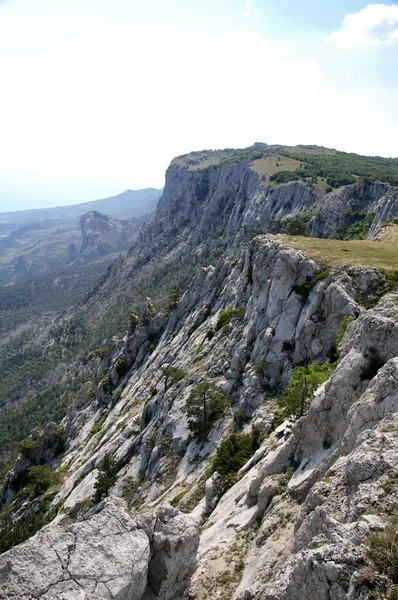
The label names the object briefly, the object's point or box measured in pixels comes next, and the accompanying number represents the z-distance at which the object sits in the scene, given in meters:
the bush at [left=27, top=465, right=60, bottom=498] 71.00
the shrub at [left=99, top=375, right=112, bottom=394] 88.50
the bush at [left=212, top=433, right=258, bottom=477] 31.80
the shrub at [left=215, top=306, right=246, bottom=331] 55.12
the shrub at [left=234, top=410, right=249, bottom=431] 39.84
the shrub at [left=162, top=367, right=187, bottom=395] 55.81
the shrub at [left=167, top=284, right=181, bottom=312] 90.22
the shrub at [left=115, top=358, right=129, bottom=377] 89.25
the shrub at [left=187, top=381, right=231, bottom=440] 43.47
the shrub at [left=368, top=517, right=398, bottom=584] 10.05
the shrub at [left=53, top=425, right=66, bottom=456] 85.58
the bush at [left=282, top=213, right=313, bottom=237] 68.75
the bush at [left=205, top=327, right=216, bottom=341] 60.56
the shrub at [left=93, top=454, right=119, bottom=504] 46.94
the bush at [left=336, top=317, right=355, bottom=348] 33.62
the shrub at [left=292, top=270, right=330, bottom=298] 40.84
